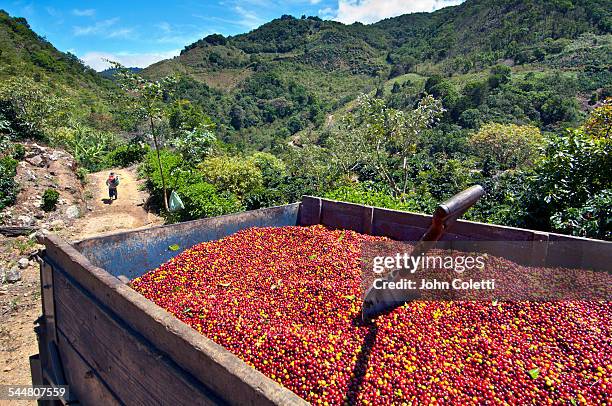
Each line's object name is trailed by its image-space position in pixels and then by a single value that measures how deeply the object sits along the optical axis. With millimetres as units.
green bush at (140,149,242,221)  8359
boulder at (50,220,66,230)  9203
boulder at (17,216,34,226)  8955
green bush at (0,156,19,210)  9402
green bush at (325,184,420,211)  5820
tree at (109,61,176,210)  7676
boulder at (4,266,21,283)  6538
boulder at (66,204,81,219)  10180
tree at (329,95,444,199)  9180
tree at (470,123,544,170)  24422
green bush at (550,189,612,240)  3705
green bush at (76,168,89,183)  14052
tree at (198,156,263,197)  10500
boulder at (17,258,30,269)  7047
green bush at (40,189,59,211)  9883
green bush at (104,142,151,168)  19406
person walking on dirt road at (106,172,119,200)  11828
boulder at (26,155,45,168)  12355
